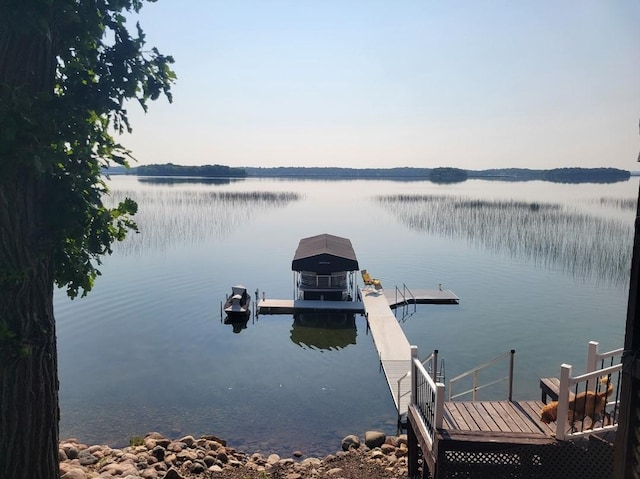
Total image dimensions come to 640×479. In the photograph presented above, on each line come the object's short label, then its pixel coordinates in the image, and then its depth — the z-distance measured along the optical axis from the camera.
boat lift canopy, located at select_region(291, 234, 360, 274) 24.86
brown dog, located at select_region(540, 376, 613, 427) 7.12
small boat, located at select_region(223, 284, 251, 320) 22.56
